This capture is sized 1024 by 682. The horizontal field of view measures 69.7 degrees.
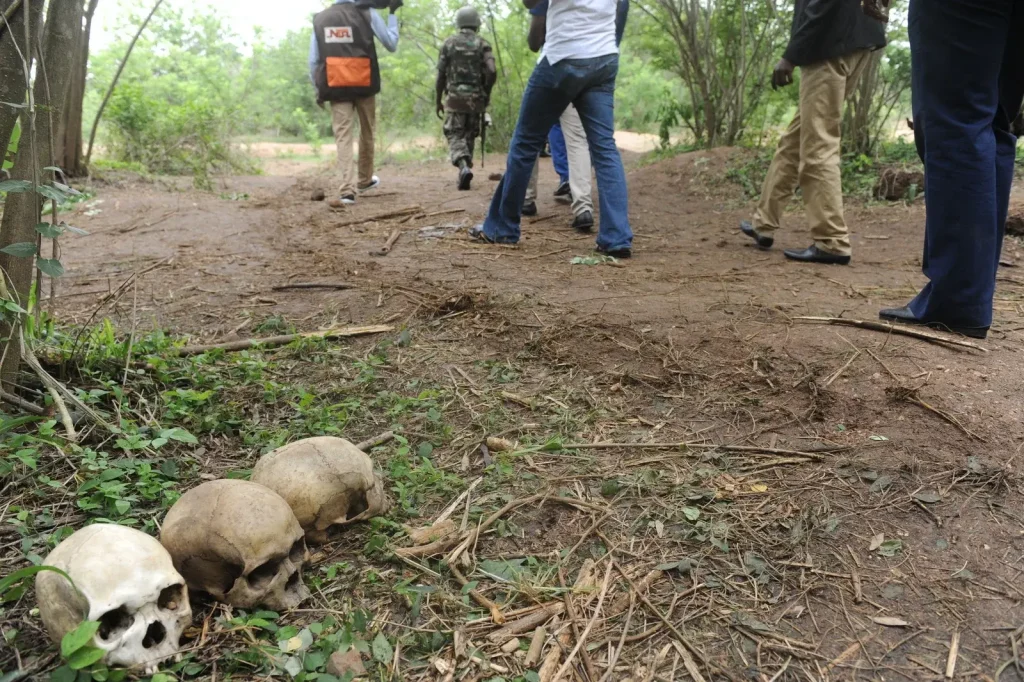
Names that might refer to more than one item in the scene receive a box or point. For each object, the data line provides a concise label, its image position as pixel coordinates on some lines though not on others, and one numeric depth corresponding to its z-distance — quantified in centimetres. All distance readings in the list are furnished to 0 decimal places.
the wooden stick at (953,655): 154
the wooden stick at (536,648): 161
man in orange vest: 713
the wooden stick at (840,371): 258
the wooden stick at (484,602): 171
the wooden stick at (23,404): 232
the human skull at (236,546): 169
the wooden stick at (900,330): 280
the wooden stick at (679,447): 233
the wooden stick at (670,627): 163
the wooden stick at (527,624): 168
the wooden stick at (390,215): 637
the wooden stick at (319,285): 415
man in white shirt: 464
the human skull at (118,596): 149
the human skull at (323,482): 194
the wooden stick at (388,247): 512
